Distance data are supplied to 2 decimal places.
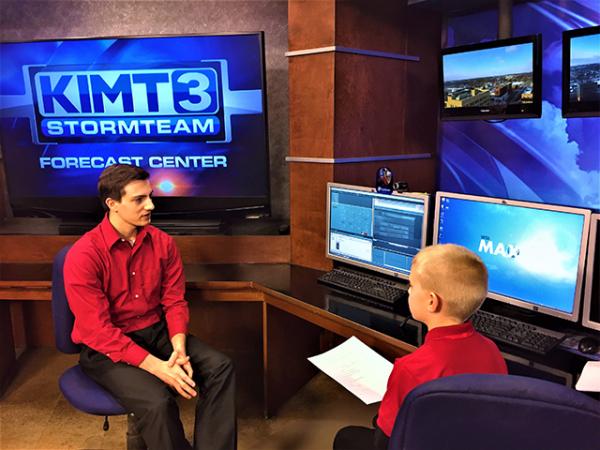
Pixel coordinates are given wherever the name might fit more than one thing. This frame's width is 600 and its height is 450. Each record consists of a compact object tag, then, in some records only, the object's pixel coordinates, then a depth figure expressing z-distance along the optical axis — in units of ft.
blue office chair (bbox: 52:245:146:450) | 5.97
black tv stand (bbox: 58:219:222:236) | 9.35
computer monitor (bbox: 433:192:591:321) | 5.45
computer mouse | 5.25
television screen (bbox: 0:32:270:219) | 8.87
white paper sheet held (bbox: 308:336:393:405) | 5.47
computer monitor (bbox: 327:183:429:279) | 6.95
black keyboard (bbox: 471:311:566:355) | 5.31
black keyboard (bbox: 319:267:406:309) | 6.81
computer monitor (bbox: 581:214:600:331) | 5.30
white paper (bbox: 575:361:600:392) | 4.59
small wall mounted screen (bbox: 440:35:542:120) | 7.23
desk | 7.29
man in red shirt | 6.02
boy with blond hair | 3.94
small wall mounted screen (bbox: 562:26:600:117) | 6.60
